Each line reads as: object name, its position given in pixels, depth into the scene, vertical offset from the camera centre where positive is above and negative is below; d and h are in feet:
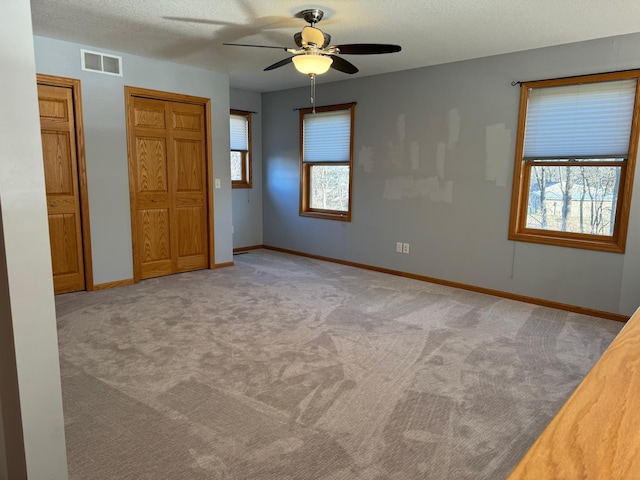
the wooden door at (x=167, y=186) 16.10 -0.29
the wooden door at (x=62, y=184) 13.82 -0.22
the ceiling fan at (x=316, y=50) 10.48 +3.29
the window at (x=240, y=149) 21.85 +1.59
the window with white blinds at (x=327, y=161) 19.35 +0.92
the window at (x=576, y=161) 12.46 +0.71
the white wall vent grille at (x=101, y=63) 14.25 +3.95
